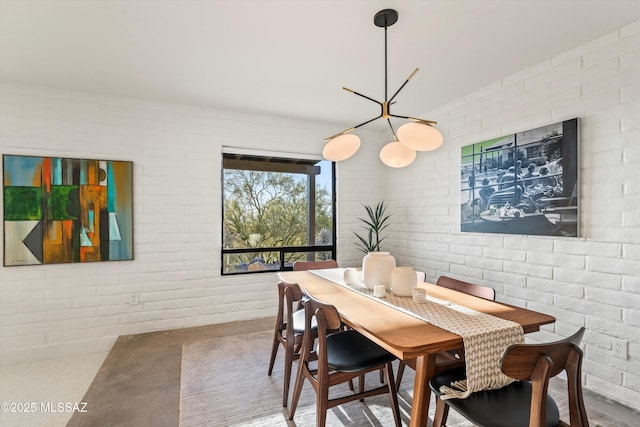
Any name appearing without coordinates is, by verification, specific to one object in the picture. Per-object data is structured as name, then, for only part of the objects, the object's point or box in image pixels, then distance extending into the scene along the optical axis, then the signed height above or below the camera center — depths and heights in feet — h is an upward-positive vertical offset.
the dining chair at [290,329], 6.37 -2.60
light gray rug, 6.11 -4.13
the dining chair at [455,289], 4.73 -1.72
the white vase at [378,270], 6.50 -1.21
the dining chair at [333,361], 5.05 -2.62
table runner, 4.04 -1.73
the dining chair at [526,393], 3.35 -2.33
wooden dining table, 3.95 -1.66
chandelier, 5.77 +1.43
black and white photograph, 7.34 +0.79
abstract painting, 9.11 +0.08
